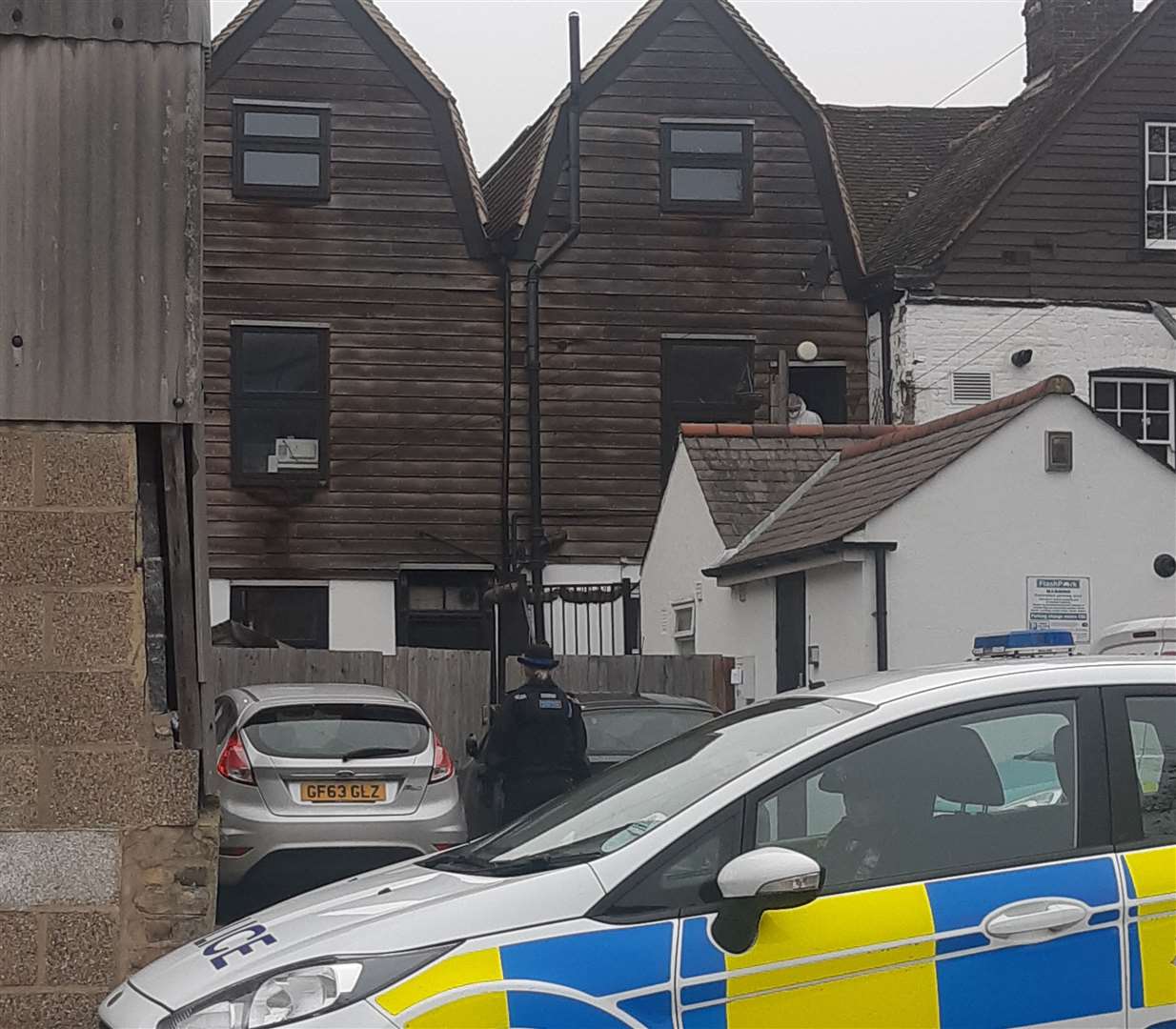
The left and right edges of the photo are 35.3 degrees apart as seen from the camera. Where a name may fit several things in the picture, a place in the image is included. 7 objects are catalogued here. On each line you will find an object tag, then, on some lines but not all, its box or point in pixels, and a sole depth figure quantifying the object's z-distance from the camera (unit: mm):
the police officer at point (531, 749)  10805
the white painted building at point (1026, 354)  22281
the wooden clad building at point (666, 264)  22484
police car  4523
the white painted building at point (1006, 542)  13758
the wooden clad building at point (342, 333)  21938
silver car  10859
